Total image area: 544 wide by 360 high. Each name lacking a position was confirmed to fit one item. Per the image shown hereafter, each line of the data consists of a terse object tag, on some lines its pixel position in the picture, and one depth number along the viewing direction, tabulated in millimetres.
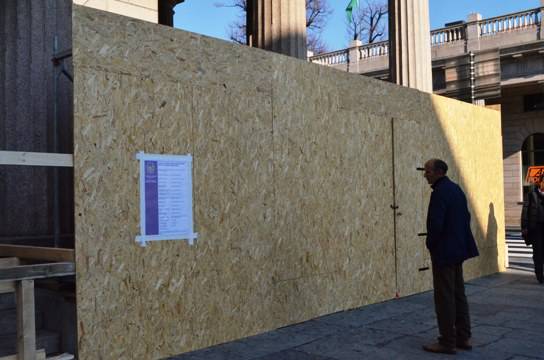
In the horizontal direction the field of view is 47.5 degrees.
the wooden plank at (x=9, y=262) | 5918
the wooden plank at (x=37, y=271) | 4812
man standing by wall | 6234
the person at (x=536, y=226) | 10898
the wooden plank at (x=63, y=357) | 5215
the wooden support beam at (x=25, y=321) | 4891
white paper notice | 6008
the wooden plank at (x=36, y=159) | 4971
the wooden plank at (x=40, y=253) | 5445
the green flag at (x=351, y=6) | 22250
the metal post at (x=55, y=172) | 6812
